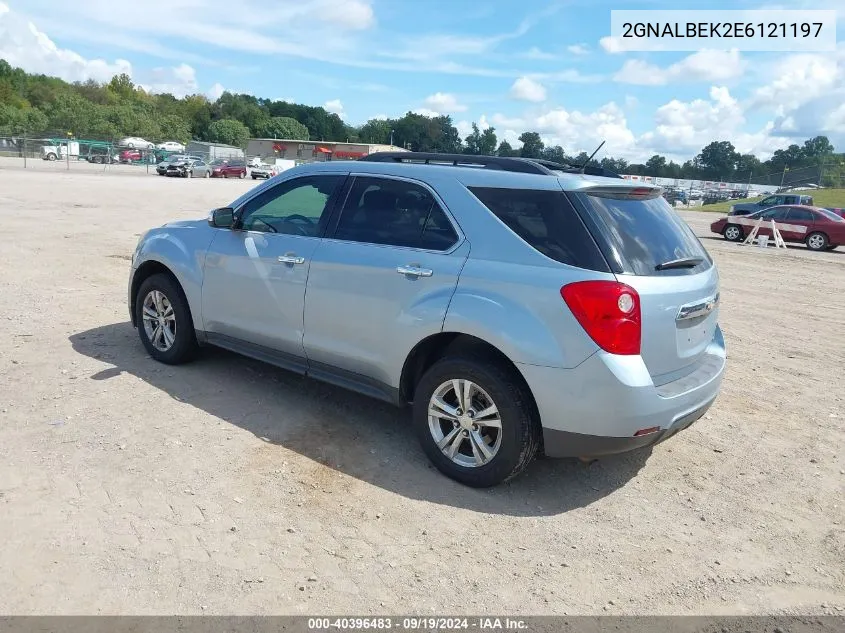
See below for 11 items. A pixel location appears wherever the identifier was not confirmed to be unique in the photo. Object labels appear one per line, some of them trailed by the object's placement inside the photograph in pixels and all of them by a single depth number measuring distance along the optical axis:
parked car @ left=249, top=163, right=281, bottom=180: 54.43
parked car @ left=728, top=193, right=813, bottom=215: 24.92
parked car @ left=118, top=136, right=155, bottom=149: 66.12
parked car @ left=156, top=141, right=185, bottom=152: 68.12
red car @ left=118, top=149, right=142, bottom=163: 53.19
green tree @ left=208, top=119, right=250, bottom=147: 114.62
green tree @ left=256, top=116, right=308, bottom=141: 131.12
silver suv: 3.46
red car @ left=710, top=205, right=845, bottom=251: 22.23
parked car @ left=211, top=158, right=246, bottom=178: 49.61
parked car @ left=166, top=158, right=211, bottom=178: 44.25
